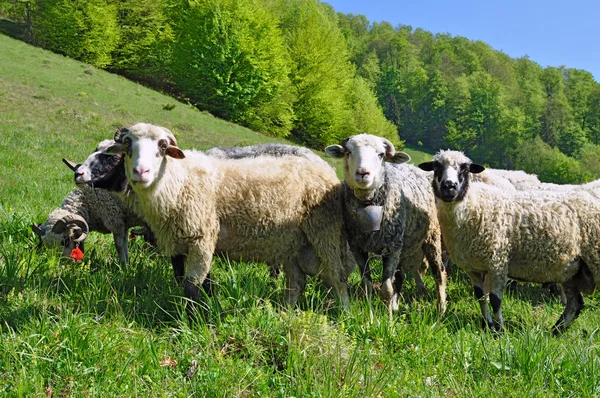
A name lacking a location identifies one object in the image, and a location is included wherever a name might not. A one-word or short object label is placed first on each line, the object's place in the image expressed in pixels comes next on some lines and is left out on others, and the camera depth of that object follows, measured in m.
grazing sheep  6.14
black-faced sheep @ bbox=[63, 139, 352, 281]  4.52
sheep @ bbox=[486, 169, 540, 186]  9.29
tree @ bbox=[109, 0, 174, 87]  40.56
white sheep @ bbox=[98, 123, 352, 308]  4.12
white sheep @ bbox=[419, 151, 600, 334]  5.03
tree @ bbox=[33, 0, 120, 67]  37.38
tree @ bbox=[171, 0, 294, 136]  36.47
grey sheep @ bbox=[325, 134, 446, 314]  4.70
